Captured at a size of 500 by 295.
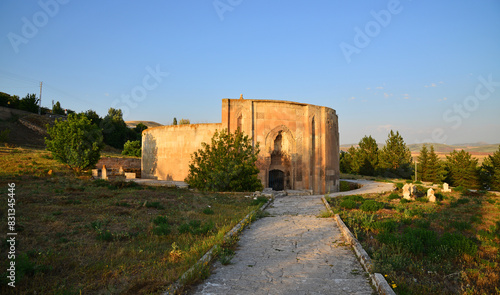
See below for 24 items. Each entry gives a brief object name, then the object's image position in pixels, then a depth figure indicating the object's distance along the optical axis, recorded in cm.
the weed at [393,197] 1580
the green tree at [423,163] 4550
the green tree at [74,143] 2459
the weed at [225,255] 544
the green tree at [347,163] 5638
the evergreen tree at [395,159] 5103
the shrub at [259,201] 1305
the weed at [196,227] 757
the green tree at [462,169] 4075
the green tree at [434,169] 4326
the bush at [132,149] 4791
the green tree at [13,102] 5489
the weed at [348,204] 1178
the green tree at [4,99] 5348
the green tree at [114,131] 5684
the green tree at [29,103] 5637
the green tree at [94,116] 5795
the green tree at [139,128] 6636
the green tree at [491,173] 3847
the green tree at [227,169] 1695
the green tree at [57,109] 6342
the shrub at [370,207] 1123
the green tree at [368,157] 5298
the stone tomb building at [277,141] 2270
